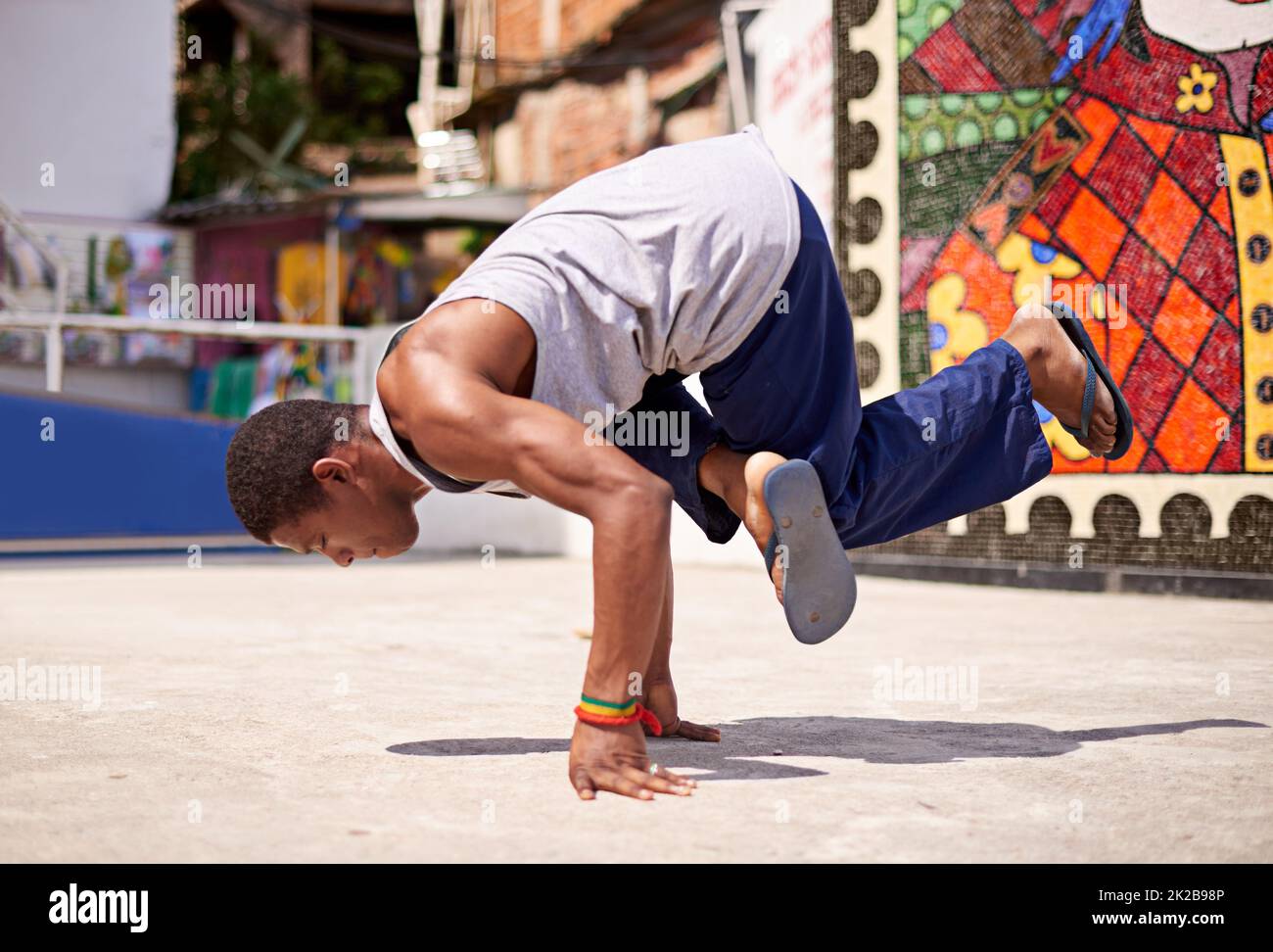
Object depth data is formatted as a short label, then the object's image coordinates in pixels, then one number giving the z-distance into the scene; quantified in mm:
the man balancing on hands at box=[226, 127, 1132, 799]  2309
